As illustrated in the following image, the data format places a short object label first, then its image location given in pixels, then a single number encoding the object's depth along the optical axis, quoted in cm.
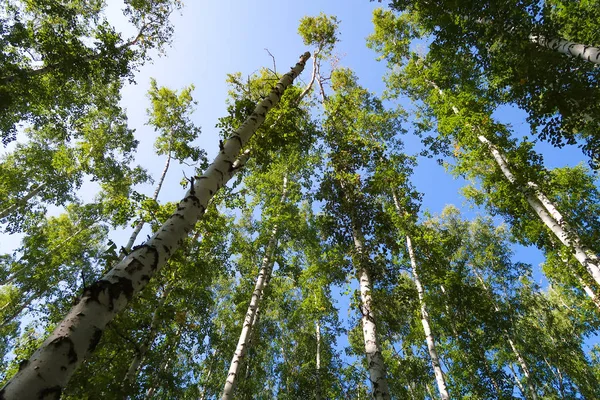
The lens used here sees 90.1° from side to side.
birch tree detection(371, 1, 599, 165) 701
